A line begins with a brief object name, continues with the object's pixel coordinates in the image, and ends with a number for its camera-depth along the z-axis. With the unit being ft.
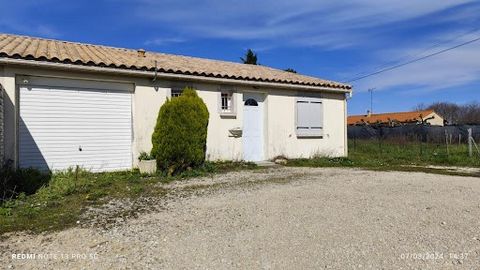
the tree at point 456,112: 196.19
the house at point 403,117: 150.85
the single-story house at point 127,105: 26.94
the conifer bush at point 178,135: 29.09
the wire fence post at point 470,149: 42.07
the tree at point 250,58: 76.96
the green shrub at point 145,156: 30.01
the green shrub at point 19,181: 20.70
